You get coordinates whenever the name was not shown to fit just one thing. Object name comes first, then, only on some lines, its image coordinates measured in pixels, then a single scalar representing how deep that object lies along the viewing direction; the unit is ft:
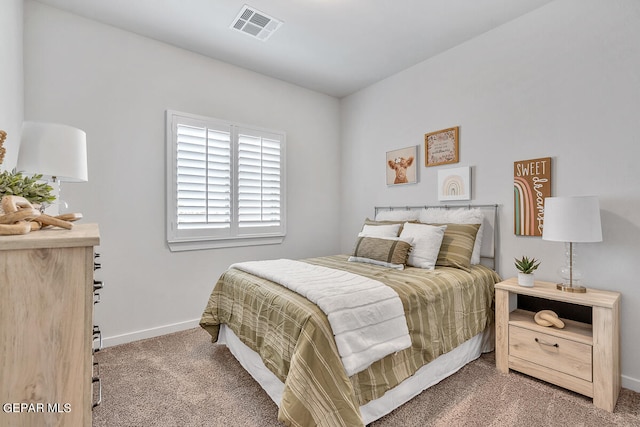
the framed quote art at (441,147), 9.80
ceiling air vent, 8.15
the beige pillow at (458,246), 8.33
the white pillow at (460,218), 8.82
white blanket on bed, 5.03
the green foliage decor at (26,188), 3.38
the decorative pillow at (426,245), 8.30
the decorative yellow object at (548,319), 6.79
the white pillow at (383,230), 9.55
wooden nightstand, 5.93
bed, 4.67
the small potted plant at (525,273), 7.18
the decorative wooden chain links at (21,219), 2.61
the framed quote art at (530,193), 7.85
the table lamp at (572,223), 6.37
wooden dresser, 2.38
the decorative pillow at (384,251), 8.29
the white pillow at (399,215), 10.49
